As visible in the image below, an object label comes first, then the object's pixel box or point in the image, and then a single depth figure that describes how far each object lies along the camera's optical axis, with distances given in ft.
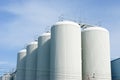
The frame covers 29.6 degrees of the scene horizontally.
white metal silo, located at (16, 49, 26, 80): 112.55
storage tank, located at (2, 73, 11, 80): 159.50
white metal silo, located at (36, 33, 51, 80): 85.51
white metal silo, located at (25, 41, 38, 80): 99.27
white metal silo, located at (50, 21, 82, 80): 72.90
